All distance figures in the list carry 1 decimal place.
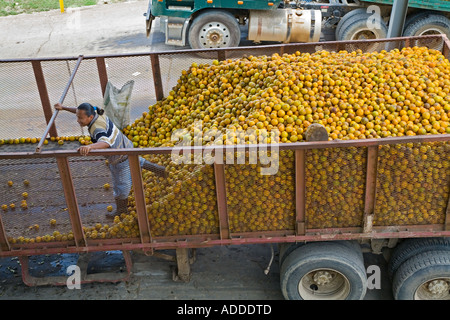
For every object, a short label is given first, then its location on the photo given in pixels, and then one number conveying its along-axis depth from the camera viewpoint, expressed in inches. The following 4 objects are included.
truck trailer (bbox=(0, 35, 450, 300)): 184.5
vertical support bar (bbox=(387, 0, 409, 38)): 340.8
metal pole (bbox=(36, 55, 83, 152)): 193.0
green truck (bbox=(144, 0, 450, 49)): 482.6
